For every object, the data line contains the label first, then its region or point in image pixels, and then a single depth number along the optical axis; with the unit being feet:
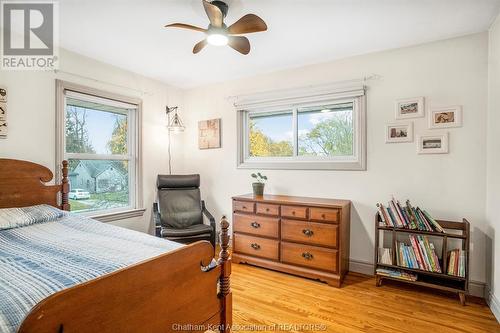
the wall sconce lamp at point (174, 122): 12.64
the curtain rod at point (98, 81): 9.16
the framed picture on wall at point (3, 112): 7.84
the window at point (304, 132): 9.94
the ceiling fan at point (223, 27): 6.15
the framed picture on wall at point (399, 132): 8.77
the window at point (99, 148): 9.83
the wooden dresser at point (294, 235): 8.59
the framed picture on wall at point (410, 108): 8.61
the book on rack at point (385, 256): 8.38
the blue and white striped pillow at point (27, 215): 6.68
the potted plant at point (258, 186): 10.71
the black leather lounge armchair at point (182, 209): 10.16
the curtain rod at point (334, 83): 9.40
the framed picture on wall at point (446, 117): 8.09
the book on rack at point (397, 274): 7.99
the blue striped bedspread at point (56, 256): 3.29
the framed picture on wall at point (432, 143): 8.26
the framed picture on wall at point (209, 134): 12.82
